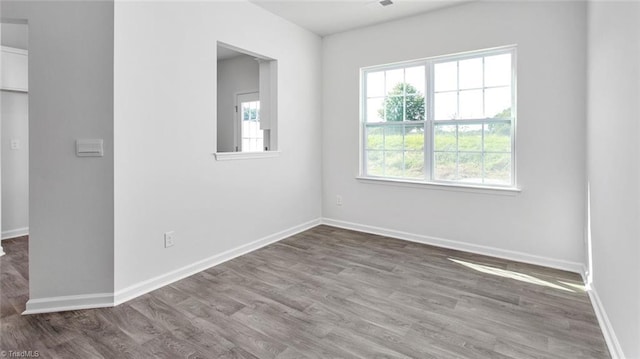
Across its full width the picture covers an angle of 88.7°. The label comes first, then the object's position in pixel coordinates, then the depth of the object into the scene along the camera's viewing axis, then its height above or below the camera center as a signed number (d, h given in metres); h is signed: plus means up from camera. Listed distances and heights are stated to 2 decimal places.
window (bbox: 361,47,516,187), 3.45 +0.67
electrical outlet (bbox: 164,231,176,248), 2.80 -0.53
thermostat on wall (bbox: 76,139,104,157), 2.33 +0.21
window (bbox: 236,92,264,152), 5.79 +0.98
